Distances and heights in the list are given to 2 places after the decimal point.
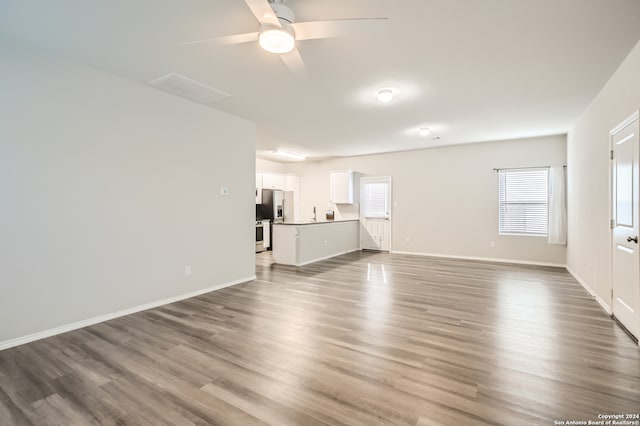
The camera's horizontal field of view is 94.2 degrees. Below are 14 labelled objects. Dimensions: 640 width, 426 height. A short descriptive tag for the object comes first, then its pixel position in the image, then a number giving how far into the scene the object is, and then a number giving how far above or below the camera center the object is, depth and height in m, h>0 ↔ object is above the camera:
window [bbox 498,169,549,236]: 6.38 +0.26
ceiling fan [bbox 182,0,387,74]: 1.94 +1.31
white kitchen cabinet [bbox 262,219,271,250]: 8.55 -0.61
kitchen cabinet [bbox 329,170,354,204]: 8.38 +0.74
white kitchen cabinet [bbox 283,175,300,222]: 9.51 +0.80
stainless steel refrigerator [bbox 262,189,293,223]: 8.60 +0.25
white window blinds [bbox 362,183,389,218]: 8.25 +0.36
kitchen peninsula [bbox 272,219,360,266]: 6.30 -0.65
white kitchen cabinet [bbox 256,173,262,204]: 8.42 +0.71
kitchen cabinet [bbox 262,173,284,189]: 8.70 +0.97
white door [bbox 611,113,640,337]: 2.77 -0.13
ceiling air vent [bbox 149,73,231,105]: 3.46 +1.56
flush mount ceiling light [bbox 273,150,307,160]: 7.85 +1.60
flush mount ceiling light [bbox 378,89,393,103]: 3.78 +1.52
